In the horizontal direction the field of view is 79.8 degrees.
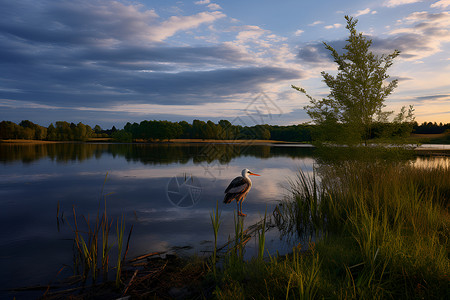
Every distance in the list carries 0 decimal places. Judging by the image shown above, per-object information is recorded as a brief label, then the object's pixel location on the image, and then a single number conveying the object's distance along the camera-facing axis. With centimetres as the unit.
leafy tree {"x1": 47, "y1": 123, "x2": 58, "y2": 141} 16262
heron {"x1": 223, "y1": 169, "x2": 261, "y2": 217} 1177
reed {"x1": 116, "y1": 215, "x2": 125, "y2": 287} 561
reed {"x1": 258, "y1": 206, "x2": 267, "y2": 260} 516
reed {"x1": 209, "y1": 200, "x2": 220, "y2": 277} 545
